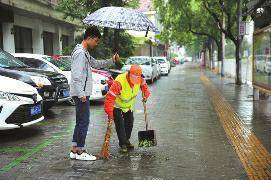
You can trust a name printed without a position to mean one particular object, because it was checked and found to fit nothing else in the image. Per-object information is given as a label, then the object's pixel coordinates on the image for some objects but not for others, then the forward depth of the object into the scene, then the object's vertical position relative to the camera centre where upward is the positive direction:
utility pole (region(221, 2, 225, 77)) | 30.68 +0.75
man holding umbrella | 5.99 -0.30
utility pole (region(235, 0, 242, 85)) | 21.61 +0.09
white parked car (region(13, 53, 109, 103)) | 12.26 -0.01
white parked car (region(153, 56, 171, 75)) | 33.78 -0.23
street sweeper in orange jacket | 6.43 -0.58
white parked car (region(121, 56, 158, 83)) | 23.39 -0.08
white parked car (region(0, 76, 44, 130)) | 7.41 -0.70
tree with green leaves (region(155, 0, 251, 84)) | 29.95 +3.67
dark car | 9.18 -0.29
